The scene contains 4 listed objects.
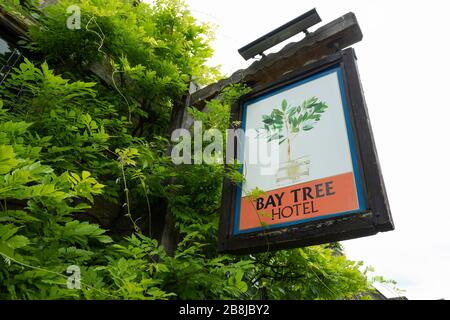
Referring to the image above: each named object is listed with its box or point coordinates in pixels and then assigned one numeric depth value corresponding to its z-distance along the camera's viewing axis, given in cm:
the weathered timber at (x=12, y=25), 360
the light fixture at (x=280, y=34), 323
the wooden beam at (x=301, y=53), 302
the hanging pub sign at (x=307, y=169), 213
